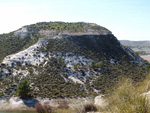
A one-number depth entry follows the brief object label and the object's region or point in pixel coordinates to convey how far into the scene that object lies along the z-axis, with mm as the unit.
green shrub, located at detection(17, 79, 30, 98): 37188
